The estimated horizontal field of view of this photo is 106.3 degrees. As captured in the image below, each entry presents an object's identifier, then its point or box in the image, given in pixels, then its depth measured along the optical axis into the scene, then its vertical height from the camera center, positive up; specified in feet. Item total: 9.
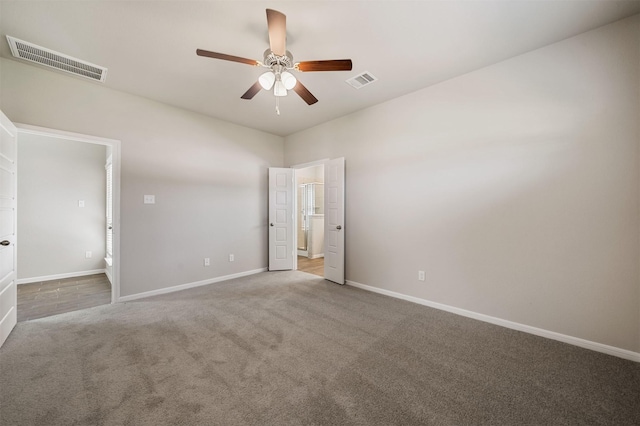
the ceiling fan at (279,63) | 5.96 +4.21
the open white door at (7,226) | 7.40 -0.48
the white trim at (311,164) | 14.71 +3.17
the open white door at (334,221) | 13.43 -0.49
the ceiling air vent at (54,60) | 7.75 +5.35
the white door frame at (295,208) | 16.39 +0.30
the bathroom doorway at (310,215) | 20.86 -0.26
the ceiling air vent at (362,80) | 9.48 +5.42
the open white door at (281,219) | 16.25 -0.47
